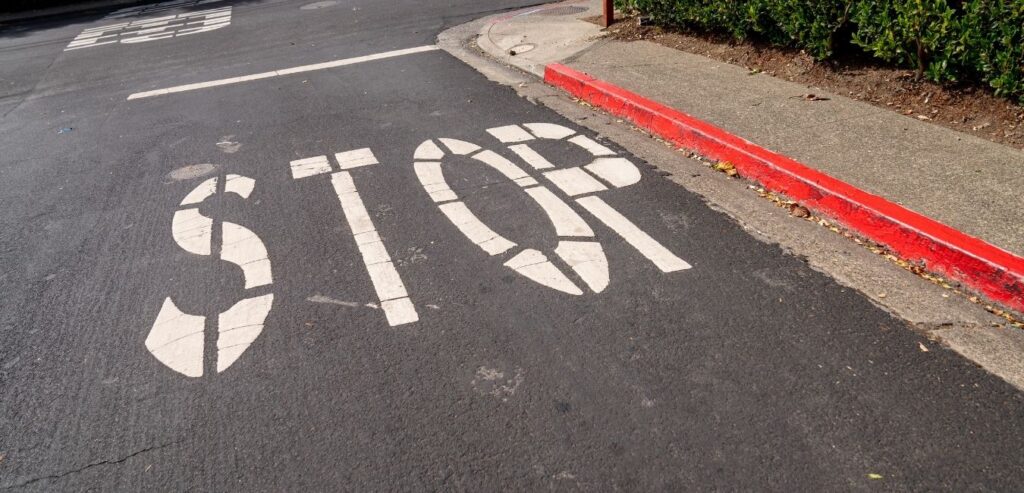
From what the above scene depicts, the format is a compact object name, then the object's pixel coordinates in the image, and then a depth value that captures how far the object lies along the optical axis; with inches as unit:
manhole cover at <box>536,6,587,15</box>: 475.2
